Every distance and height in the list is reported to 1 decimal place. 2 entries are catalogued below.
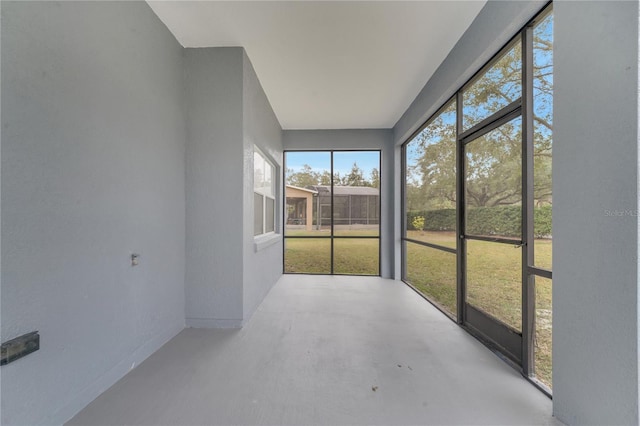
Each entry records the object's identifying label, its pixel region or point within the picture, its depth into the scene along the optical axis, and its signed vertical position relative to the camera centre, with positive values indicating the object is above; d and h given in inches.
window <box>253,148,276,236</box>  141.3 +10.8
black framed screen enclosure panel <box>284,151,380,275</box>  201.9 -0.2
